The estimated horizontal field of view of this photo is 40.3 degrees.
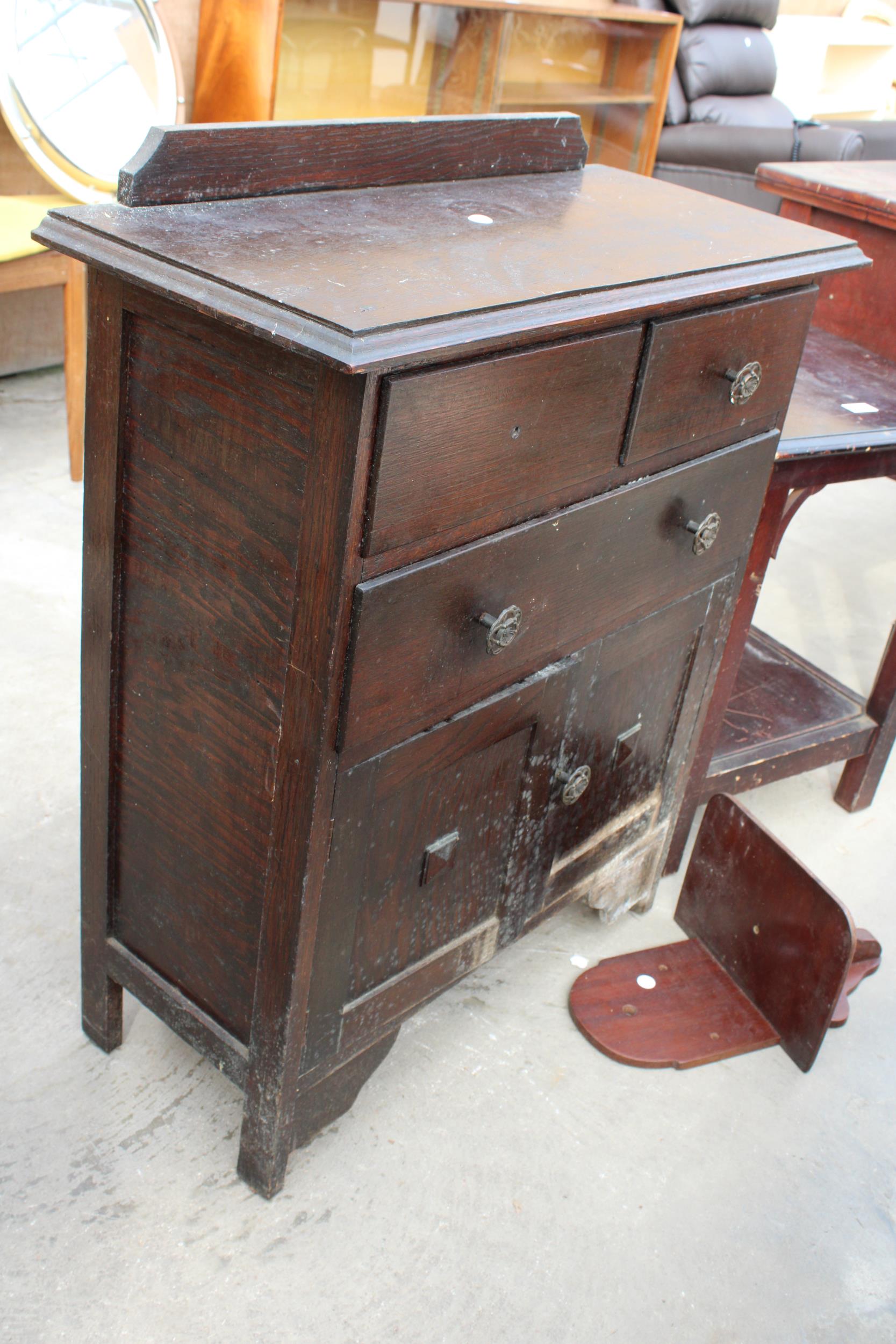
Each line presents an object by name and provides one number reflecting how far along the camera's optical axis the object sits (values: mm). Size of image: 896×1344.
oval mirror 2713
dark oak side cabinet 1045
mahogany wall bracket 1706
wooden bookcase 3000
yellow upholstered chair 2609
